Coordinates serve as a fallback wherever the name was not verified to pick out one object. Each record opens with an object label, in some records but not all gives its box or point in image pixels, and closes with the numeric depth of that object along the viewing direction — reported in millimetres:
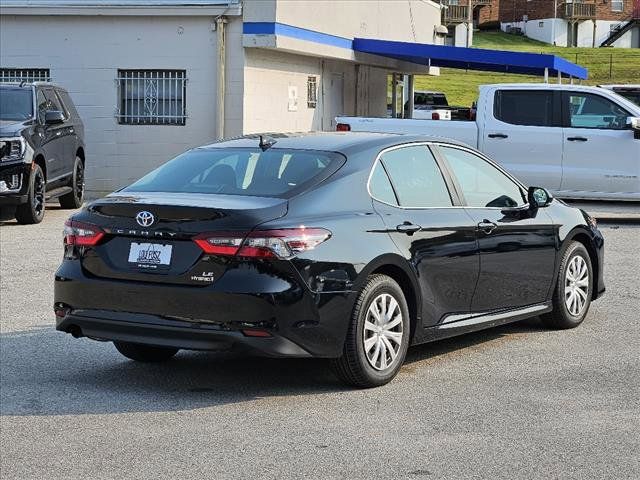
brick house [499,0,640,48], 90562
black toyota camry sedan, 7098
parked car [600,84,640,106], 23844
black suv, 16781
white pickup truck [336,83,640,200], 17516
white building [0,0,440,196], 22547
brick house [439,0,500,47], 87062
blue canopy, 26031
